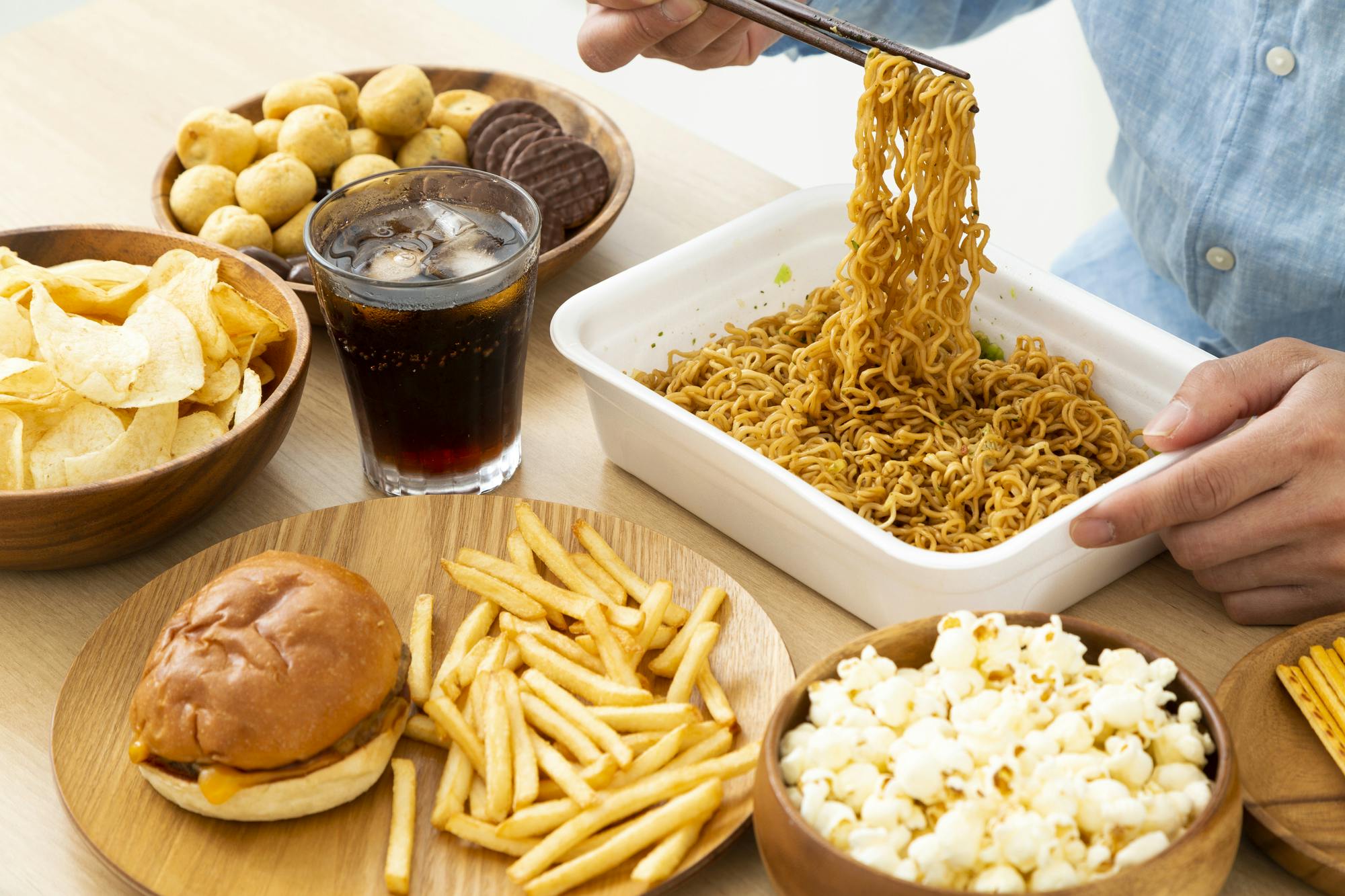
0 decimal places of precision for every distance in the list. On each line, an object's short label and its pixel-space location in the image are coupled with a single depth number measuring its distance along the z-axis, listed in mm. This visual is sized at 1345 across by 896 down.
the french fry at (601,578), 1231
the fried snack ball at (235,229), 1390
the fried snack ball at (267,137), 1455
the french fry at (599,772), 1155
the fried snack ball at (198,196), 1411
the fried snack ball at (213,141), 1437
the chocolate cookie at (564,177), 1413
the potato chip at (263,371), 1289
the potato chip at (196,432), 1251
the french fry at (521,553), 1244
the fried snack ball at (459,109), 1487
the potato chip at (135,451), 1220
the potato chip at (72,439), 1220
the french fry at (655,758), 1160
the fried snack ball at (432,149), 1465
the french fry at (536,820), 1146
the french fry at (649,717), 1173
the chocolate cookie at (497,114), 1469
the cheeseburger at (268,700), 1147
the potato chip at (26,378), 1233
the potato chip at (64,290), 1275
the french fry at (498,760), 1157
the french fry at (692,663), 1193
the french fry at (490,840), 1149
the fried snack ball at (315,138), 1435
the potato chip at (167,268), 1306
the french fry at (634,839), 1134
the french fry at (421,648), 1199
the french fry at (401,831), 1142
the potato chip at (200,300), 1269
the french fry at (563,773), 1150
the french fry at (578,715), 1161
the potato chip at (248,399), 1259
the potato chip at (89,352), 1235
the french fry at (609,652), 1196
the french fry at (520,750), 1155
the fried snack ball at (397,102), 1460
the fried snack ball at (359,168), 1427
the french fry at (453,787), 1157
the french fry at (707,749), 1169
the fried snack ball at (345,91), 1478
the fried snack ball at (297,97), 1460
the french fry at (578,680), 1182
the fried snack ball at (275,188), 1409
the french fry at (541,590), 1214
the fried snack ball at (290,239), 1409
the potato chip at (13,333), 1254
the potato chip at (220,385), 1269
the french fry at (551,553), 1233
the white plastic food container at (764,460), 1210
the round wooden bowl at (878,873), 1076
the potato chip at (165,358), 1240
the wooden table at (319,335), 1204
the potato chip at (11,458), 1218
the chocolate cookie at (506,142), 1441
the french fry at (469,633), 1204
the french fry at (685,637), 1208
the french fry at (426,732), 1186
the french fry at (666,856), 1132
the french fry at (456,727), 1171
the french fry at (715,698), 1182
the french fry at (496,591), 1221
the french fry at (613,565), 1224
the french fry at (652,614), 1208
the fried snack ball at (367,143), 1463
